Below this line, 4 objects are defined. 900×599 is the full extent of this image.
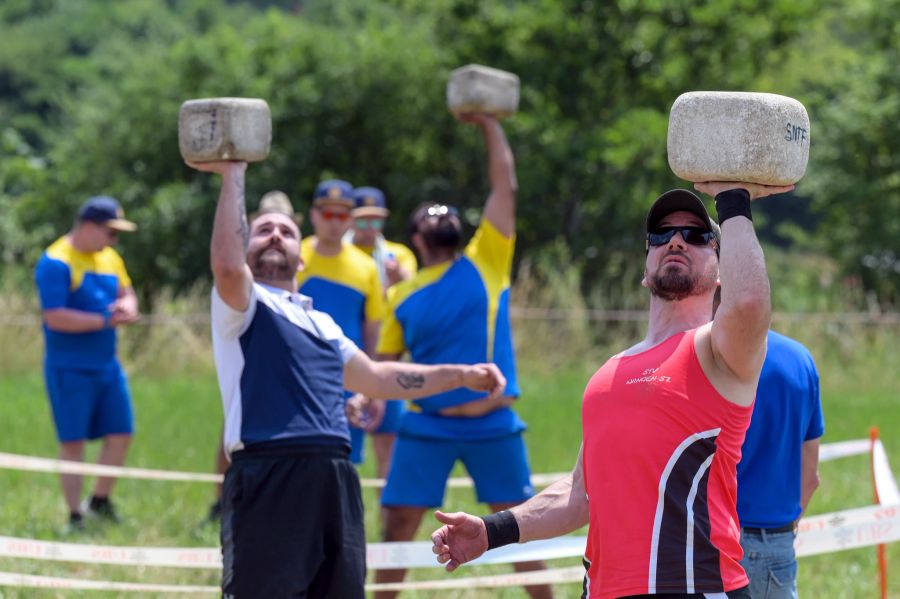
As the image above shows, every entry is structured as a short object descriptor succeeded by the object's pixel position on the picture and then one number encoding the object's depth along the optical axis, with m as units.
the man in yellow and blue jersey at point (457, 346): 12.98
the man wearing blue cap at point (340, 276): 16.78
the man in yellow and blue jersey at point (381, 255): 17.42
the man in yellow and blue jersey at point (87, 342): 17.33
